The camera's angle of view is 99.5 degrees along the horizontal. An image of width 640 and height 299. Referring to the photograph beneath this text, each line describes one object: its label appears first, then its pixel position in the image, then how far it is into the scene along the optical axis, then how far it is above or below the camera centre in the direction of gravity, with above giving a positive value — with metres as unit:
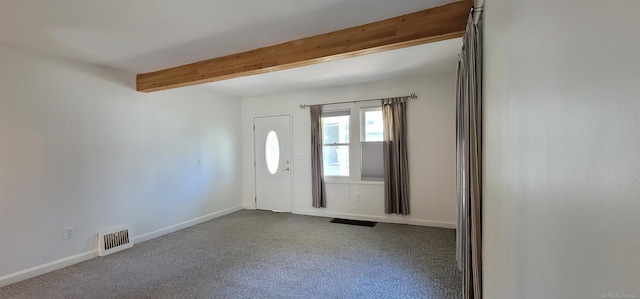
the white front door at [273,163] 5.48 -0.26
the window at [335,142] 4.98 +0.13
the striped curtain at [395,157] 4.44 -0.15
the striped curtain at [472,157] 1.75 -0.07
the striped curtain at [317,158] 5.05 -0.16
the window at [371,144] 4.75 +0.07
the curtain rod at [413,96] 4.40 +0.84
